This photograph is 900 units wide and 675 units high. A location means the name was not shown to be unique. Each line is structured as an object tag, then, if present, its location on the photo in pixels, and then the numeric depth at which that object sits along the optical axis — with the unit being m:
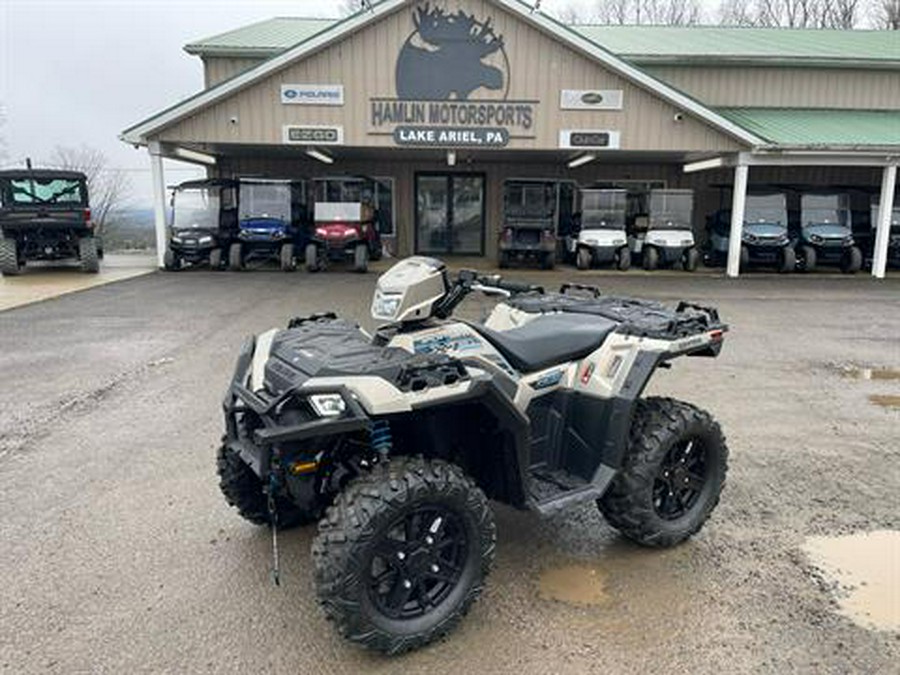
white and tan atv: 2.58
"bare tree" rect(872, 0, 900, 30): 35.62
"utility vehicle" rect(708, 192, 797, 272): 16.86
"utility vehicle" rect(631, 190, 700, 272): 17.06
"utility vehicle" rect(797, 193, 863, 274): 17.00
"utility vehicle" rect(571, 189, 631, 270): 16.98
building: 15.24
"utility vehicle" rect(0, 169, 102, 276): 15.22
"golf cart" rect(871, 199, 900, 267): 17.86
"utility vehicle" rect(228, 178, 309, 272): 16.28
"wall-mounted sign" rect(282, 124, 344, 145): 15.40
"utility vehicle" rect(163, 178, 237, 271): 16.22
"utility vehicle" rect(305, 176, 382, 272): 16.19
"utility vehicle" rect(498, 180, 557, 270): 16.98
